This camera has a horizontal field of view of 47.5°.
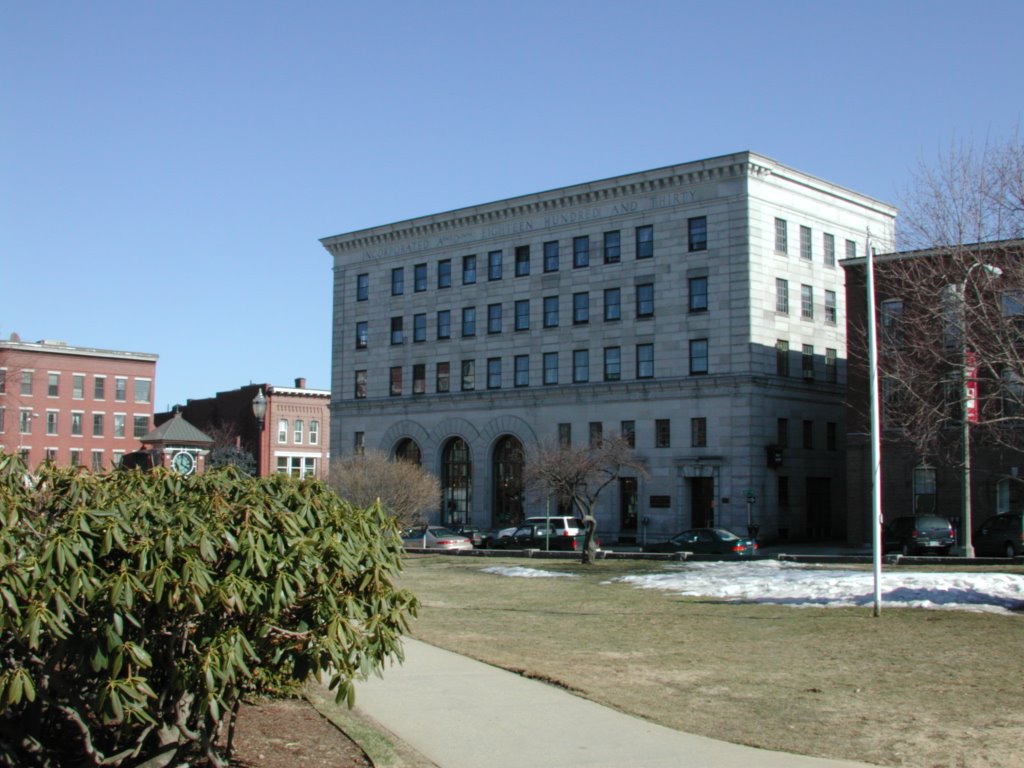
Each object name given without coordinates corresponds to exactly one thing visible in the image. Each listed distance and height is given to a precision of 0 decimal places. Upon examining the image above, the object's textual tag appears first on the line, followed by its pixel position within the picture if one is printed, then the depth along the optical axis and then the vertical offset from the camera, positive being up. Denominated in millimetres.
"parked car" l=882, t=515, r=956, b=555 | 45125 -969
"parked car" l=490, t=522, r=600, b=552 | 53631 -1566
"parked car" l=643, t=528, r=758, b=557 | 47406 -1464
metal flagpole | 20734 +1330
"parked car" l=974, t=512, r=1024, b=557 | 42625 -928
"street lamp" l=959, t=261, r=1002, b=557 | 24312 +3168
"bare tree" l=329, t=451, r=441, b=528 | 55781 +901
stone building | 61438 +9463
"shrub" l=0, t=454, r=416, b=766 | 7398 -693
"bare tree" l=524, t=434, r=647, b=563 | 57062 +1994
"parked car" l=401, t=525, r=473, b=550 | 52594 -1626
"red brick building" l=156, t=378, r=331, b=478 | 97875 +6533
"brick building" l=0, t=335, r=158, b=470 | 95062 +8258
